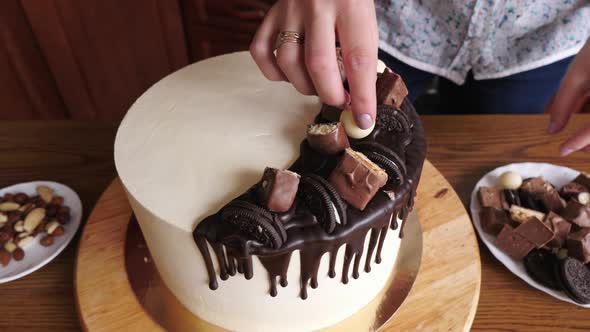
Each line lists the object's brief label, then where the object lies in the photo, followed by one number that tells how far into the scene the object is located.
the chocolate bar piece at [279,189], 0.25
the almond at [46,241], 0.39
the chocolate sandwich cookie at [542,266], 0.36
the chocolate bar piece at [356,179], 0.26
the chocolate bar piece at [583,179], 0.41
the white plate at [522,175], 0.39
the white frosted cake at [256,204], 0.26
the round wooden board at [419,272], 0.32
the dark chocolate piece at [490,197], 0.40
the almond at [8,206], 0.41
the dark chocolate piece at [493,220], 0.38
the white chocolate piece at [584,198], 0.40
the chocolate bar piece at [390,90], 0.31
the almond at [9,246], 0.38
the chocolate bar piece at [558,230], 0.37
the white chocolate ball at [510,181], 0.41
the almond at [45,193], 0.41
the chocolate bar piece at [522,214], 0.38
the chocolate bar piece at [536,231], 0.35
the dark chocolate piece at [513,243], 0.36
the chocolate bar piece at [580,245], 0.36
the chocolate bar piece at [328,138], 0.28
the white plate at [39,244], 0.37
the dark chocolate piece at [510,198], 0.40
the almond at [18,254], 0.38
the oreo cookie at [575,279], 0.34
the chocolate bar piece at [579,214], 0.38
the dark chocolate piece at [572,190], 0.41
